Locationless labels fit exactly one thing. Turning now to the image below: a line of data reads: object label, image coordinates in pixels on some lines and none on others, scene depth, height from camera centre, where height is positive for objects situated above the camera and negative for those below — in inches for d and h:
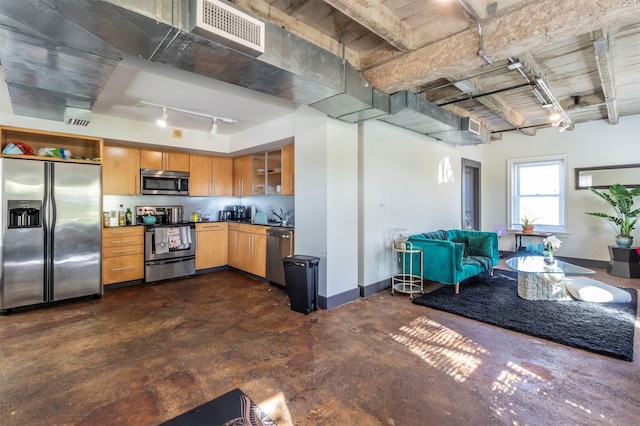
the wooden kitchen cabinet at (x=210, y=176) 233.1 +28.0
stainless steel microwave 210.4 +20.9
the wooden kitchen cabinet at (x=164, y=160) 211.3 +36.5
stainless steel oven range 200.5 -24.9
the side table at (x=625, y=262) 212.7 -35.8
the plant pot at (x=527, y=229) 271.3 -16.1
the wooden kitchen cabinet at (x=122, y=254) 186.1 -26.4
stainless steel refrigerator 146.3 -10.0
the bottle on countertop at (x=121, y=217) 207.1 -3.7
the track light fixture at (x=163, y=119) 159.4 +48.8
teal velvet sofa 167.2 -27.2
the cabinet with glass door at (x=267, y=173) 217.8 +28.1
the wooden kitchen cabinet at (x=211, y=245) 225.6 -24.9
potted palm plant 216.7 -0.2
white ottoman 164.4 -46.0
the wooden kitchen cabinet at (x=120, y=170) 196.4 +26.9
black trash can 147.2 -34.2
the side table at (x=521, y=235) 263.5 -21.5
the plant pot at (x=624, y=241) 216.1 -21.3
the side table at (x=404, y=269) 177.3 -35.2
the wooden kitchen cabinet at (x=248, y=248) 204.1 -25.8
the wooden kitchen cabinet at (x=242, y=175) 236.8 +28.7
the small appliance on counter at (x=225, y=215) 253.6 -3.0
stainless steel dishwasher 181.9 -23.5
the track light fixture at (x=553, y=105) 155.3 +62.4
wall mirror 230.4 +27.1
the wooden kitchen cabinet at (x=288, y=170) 195.8 +26.3
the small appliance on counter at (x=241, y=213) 253.7 -1.4
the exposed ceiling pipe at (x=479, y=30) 95.0 +61.1
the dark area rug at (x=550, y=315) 116.7 -48.2
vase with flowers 167.2 -19.4
